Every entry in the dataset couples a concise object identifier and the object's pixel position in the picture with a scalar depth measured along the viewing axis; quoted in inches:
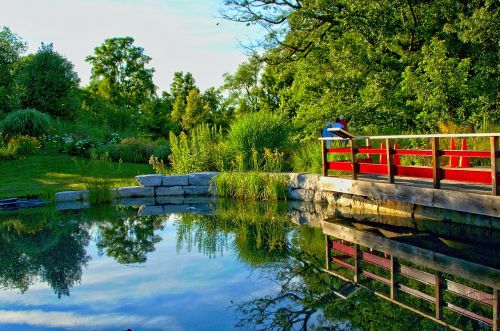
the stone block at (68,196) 553.0
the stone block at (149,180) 597.0
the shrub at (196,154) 646.5
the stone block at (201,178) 597.7
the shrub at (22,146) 762.8
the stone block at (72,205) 513.6
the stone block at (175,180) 601.3
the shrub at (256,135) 631.8
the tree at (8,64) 1015.6
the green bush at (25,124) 848.3
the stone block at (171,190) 601.3
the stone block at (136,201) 548.2
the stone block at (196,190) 595.5
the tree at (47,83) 1045.2
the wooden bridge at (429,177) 309.1
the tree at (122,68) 1877.5
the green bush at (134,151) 797.9
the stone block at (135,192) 585.9
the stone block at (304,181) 516.6
